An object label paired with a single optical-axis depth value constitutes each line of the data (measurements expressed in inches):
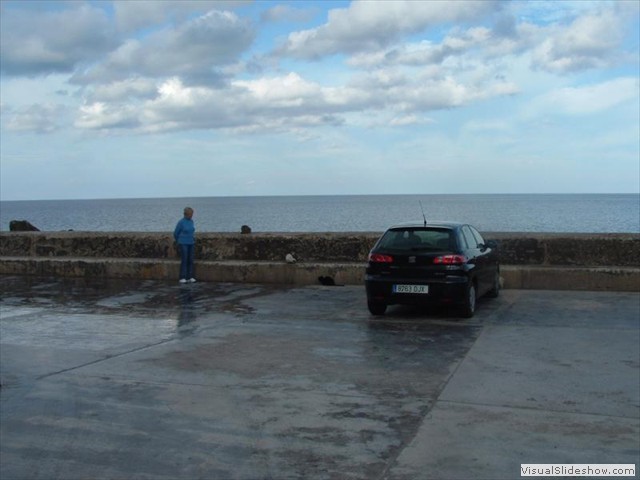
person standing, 593.9
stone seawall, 547.5
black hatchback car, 410.3
